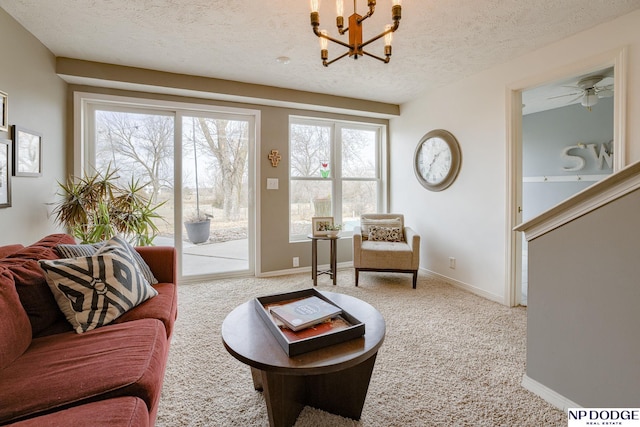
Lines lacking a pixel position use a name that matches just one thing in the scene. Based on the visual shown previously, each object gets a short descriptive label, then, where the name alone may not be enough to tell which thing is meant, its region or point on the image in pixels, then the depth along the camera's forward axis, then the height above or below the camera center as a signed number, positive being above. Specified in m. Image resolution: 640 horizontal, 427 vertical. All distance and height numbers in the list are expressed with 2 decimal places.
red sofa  0.94 -0.59
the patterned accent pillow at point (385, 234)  3.87 -0.32
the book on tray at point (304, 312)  1.36 -0.50
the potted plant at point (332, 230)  3.63 -0.25
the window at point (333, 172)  4.21 +0.56
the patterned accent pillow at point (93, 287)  1.47 -0.39
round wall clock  3.56 +0.63
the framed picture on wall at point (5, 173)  2.06 +0.27
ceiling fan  3.29 +1.42
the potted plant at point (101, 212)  2.61 -0.01
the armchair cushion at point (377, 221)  4.00 -0.15
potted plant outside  3.67 -0.20
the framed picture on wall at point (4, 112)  2.05 +0.69
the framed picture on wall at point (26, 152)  2.21 +0.46
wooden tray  1.20 -0.54
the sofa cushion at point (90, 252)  1.77 -0.25
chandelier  1.49 +0.99
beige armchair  3.43 -0.50
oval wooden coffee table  1.16 -0.59
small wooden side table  3.58 -0.57
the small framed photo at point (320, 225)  3.68 -0.19
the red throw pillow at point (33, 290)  1.40 -0.38
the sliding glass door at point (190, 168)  3.35 +0.51
